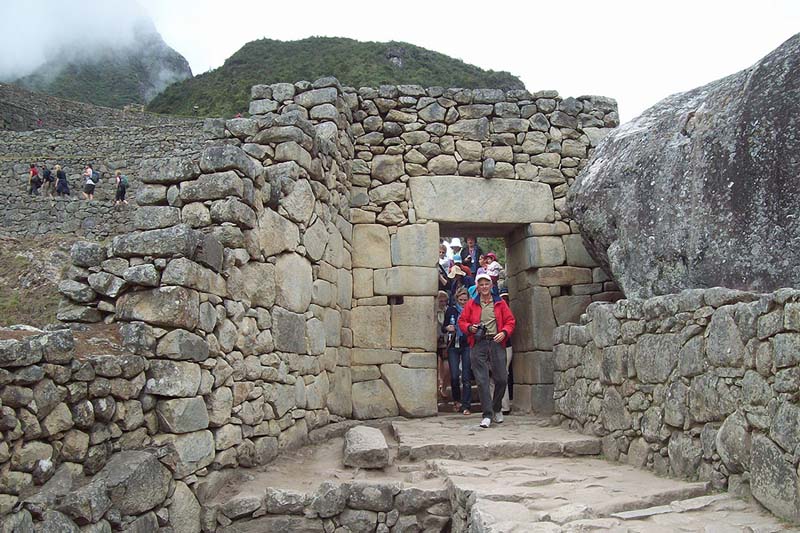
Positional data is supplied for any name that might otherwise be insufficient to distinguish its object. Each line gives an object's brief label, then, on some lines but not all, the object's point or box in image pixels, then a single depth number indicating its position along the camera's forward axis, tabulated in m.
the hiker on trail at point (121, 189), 20.42
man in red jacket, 6.83
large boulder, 4.71
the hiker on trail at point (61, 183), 22.48
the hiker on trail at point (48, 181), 22.75
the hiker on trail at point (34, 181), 22.09
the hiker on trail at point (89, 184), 21.94
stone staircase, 3.81
